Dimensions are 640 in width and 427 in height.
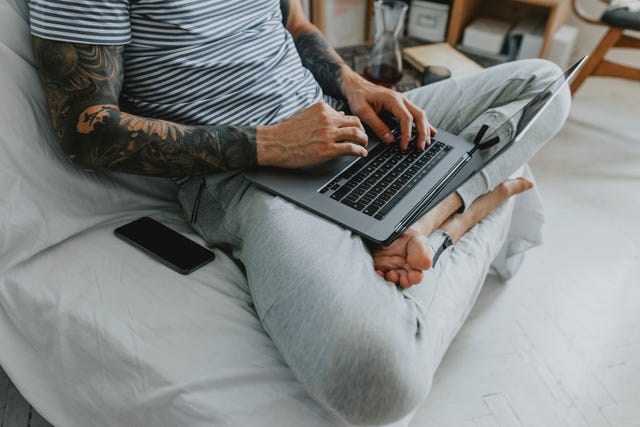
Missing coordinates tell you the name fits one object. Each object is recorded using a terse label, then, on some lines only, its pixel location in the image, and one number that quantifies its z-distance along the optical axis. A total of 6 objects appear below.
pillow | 0.83
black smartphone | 0.86
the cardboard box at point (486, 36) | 2.00
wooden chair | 1.80
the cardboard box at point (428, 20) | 2.02
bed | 0.74
